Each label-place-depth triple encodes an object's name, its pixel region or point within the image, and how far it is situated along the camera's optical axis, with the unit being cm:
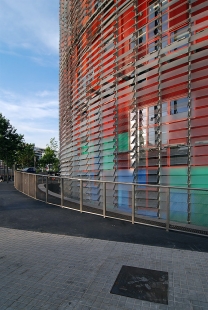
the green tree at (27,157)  6122
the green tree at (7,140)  2552
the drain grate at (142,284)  286
